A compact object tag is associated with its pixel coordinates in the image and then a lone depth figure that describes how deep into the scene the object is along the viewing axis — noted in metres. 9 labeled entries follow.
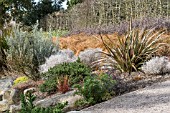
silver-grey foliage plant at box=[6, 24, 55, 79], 9.91
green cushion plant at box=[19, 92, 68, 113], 5.01
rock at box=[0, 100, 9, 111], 7.72
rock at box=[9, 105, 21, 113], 6.95
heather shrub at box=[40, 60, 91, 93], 7.66
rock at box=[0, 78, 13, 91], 9.34
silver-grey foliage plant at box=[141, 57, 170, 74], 8.26
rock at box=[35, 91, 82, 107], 6.82
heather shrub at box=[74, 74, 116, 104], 6.54
